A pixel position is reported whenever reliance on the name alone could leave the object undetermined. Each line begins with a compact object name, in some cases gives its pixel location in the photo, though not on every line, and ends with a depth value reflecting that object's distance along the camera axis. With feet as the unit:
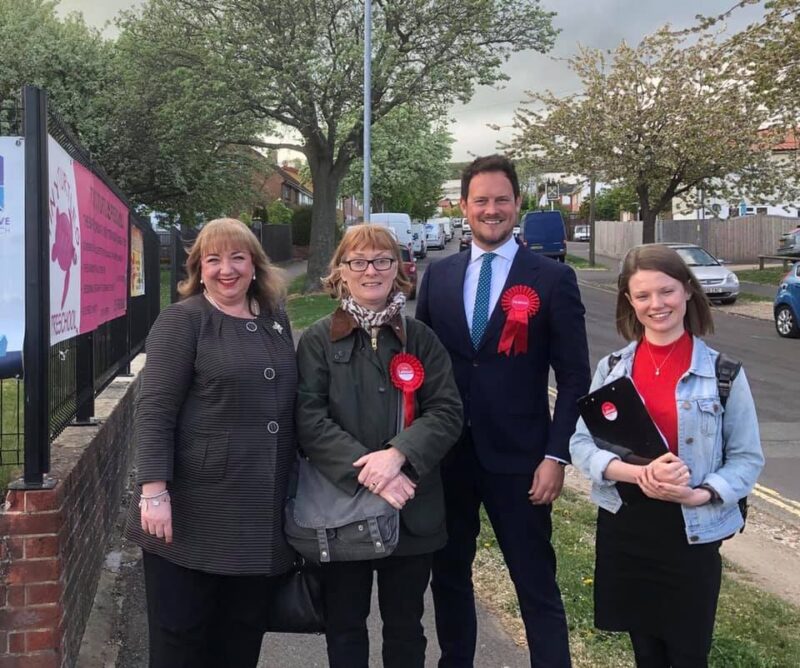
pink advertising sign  10.56
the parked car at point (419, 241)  124.79
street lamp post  57.41
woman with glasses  8.78
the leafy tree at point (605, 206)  197.50
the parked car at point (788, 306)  50.24
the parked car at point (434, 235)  166.61
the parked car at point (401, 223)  99.19
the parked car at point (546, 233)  109.70
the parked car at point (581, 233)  201.67
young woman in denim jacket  8.43
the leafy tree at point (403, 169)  147.69
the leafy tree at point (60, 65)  79.15
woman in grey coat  8.46
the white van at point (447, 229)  201.76
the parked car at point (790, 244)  93.67
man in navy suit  10.00
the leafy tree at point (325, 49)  67.41
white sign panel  9.56
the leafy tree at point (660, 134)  80.12
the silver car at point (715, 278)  69.62
